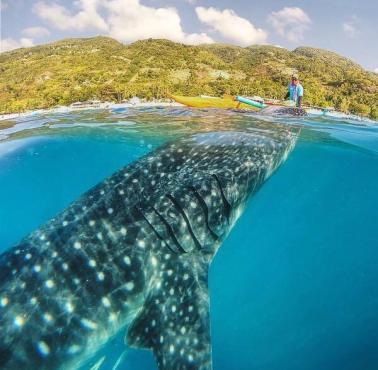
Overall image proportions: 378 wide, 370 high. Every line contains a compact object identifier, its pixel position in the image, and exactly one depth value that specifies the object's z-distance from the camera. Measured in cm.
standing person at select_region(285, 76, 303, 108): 1670
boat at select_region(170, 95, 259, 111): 1745
